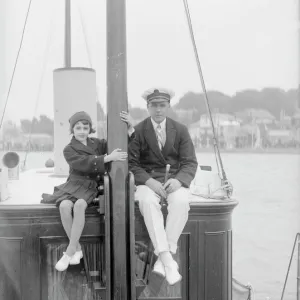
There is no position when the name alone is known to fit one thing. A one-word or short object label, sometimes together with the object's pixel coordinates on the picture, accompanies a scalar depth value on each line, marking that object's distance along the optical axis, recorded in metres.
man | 3.14
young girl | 3.18
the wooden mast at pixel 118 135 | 3.08
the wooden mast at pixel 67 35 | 6.74
